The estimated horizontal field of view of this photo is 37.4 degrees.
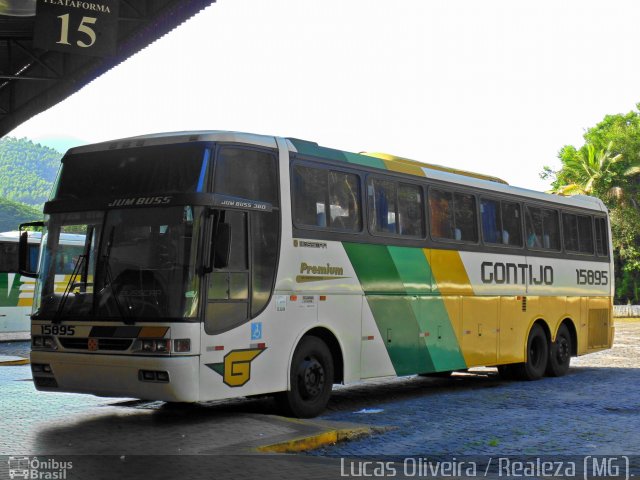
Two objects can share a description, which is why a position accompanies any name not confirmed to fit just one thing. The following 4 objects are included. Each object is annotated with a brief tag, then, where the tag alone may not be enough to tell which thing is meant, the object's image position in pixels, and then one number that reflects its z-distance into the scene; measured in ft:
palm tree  189.26
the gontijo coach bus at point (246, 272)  34.22
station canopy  54.08
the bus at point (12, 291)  90.53
